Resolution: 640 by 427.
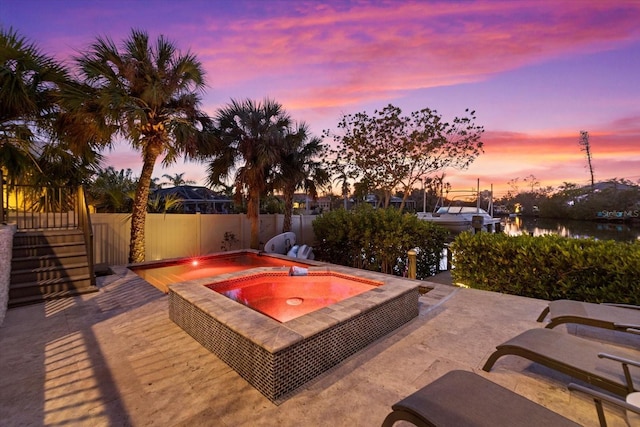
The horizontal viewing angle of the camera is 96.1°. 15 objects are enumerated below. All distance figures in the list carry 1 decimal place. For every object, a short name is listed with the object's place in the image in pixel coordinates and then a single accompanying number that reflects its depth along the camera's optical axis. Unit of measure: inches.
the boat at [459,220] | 707.4
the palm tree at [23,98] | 232.4
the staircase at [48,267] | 203.2
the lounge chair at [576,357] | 85.0
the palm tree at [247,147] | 405.4
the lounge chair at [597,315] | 117.9
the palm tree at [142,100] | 275.1
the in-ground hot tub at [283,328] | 102.7
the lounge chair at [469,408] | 64.6
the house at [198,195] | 666.2
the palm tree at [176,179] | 1130.7
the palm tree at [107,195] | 380.5
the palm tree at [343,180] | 661.9
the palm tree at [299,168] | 436.8
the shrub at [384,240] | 326.3
